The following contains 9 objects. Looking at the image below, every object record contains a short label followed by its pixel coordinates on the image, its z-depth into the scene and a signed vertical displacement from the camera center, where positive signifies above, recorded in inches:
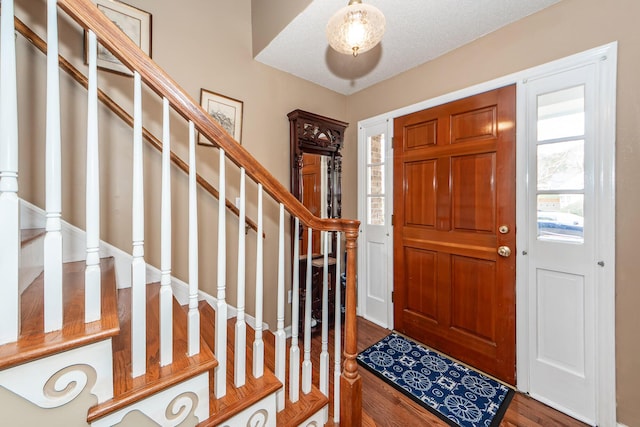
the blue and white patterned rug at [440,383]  59.5 -46.0
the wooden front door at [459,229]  69.3 -4.9
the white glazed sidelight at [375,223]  97.6 -4.2
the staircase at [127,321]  24.5 -12.8
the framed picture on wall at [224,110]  74.5 +31.5
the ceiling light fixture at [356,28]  47.5 +36.6
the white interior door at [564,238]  56.7 -5.8
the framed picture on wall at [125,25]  59.6 +46.1
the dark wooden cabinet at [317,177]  91.0 +13.8
